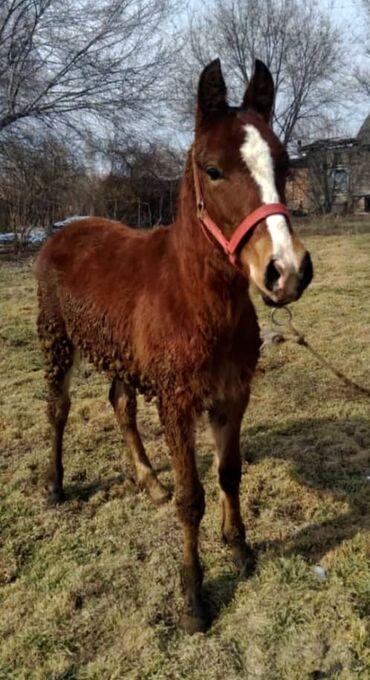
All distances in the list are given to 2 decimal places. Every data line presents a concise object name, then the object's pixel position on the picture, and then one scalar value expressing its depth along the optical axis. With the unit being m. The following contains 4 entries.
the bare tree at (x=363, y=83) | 27.11
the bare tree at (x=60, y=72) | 15.50
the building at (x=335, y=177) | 30.38
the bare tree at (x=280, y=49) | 31.98
